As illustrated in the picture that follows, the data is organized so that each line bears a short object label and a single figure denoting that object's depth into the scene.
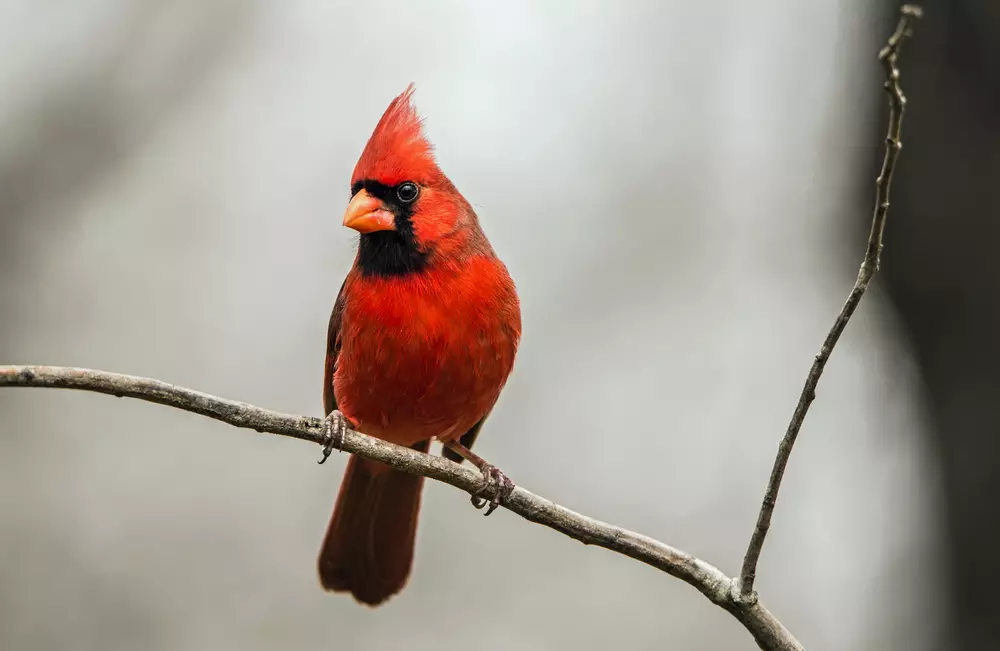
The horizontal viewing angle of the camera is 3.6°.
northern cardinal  4.89
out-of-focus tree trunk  5.02
